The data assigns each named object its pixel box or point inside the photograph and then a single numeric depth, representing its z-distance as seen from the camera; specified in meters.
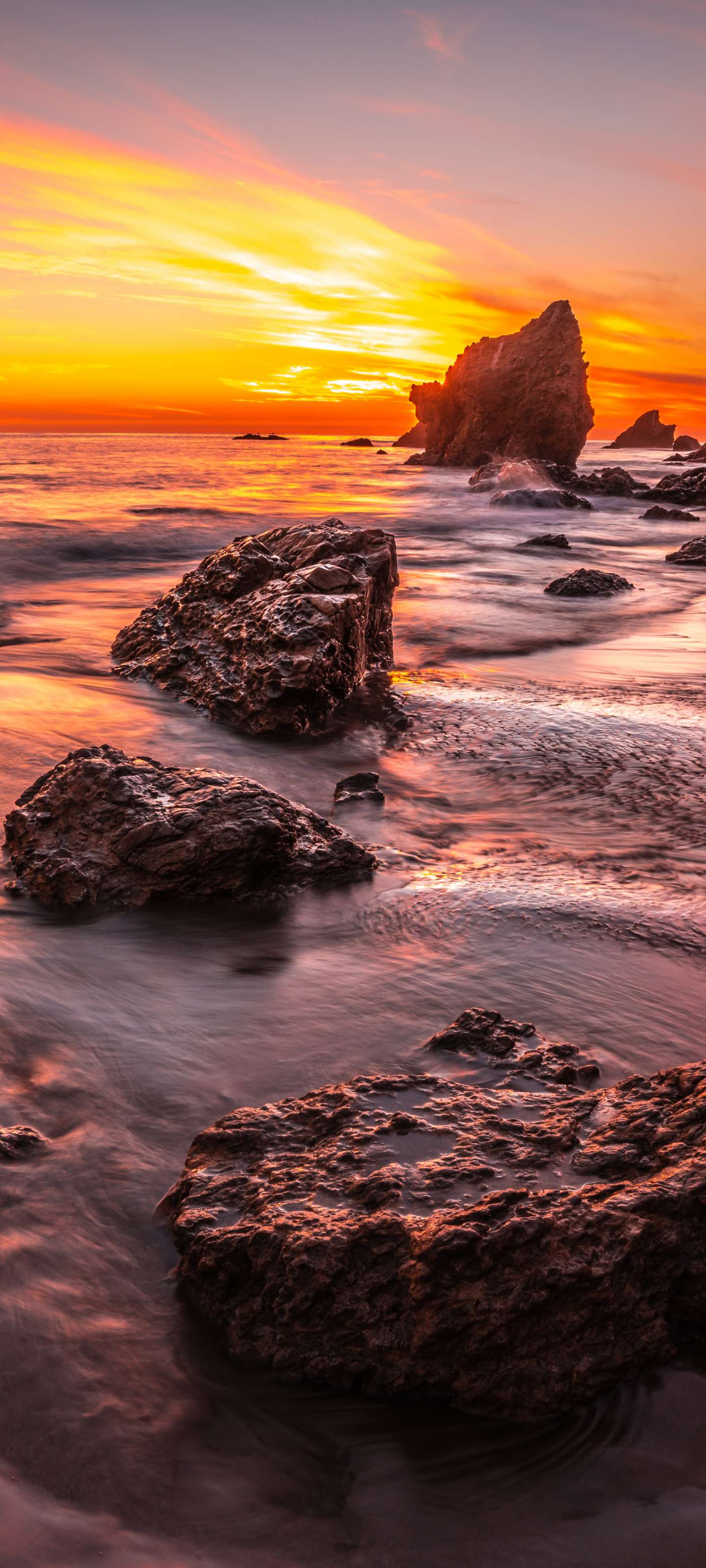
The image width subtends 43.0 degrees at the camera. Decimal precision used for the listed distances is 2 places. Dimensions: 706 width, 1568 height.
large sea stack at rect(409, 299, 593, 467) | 50.59
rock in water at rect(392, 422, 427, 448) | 93.38
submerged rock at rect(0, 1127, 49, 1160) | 2.30
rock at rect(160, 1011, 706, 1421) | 1.75
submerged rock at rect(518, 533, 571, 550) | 19.31
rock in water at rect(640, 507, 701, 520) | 27.91
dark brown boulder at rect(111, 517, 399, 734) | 6.36
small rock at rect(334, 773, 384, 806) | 5.04
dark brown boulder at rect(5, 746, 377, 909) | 3.64
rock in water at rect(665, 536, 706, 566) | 17.56
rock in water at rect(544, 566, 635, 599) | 12.88
